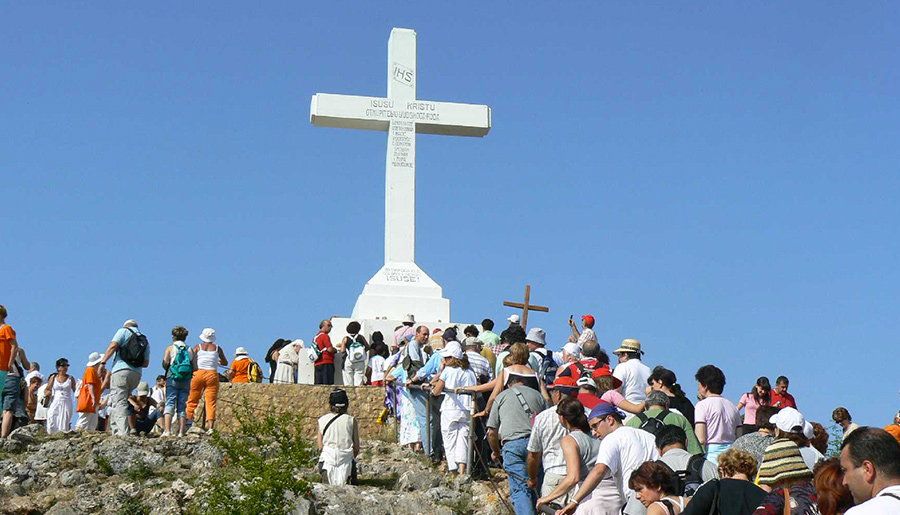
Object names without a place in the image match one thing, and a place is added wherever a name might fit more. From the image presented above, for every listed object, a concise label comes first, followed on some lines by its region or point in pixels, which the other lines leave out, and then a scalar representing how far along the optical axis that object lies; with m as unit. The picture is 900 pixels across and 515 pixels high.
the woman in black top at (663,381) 8.66
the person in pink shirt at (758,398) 10.84
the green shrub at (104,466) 12.09
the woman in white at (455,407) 10.98
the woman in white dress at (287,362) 16.45
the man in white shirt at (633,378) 10.34
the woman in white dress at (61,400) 15.40
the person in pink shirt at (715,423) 8.66
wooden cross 18.44
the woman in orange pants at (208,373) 13.51
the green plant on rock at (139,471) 11.96
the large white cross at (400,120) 20.06
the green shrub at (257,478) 9.63
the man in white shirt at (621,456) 7.05
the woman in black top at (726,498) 5.83
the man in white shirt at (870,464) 4.37
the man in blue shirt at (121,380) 13.12
